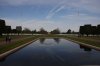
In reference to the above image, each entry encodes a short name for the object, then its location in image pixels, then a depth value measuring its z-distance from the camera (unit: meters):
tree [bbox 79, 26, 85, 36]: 29.62
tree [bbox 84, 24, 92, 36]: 28.57
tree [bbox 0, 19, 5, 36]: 21.99
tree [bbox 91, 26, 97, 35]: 27.95
